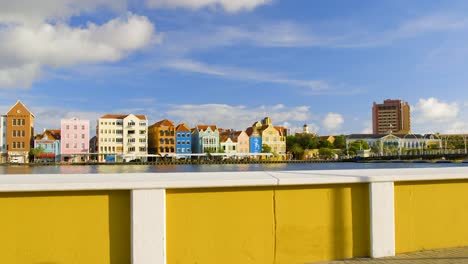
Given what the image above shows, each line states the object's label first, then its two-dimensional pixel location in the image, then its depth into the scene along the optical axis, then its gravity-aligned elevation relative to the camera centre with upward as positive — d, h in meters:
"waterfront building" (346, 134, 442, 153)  174.88 +0.04
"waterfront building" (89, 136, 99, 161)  120.73 -0.81
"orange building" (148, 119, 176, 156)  121.31 +1.46
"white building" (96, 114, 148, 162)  116.81 +1.96
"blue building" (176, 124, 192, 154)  124.25 +0.98
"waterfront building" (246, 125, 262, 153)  137.62 +0.19
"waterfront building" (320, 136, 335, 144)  188.38 +1.63
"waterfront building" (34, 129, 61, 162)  109.88 -0.49
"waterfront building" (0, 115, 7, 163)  107.59 +2.13
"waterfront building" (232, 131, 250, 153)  135.00 +0.54
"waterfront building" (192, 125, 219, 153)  126.81 +1.22
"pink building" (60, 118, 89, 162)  113.31 +1.36
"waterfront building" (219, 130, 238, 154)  131.38 -0.37
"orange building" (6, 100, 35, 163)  107.31 +3.32
